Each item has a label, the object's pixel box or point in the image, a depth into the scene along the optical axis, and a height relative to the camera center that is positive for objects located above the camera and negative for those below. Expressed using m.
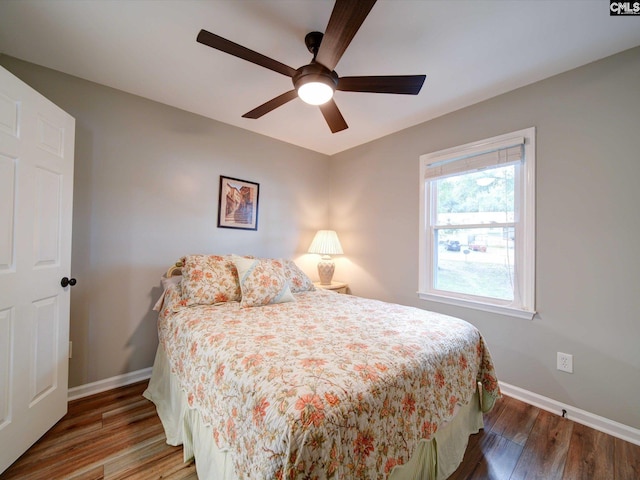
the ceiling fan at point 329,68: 1.14 +0.98
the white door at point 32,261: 1.40 -0.16
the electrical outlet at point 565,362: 1.90 -0.86
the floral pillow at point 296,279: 2.50 -0.37
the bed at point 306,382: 0.84 -0.57
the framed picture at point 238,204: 2.79 +0.40
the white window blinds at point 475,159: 2.15 +0.78
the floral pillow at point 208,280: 1.94 -0.33
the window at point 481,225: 2.11 +0.18
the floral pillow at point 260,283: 1.98 -0.34
